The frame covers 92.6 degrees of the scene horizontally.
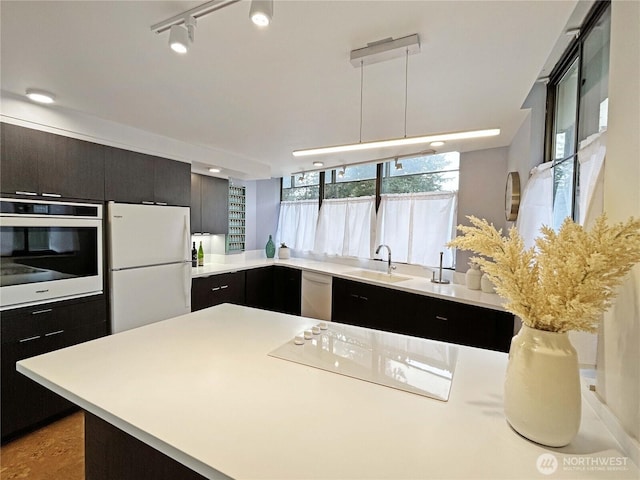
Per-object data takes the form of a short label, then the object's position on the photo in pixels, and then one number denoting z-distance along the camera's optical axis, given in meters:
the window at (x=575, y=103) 1.48
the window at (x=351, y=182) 4.27
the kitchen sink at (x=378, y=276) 3.65
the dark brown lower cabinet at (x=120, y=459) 0.98
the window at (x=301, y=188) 4.98
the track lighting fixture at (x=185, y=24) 1.18
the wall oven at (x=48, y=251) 2.00
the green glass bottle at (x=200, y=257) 4.14
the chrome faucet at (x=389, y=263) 3.74
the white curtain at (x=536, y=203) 2.01
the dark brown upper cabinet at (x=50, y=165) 2.04
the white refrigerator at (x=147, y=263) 2.55
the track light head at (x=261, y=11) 1.03
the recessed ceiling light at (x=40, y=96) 2.00
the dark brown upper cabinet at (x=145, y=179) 2.59
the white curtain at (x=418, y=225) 3.50
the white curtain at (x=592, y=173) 1.00
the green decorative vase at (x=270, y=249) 5.12
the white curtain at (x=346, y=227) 4.28
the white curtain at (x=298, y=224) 5.00
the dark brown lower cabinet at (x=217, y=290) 3.46
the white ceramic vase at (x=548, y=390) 0.74
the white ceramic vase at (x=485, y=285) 2.75
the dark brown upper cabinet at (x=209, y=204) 3.80
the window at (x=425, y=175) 3.50
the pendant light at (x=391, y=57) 1.41
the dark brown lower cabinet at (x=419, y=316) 2.51
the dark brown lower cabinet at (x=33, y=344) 2.03
